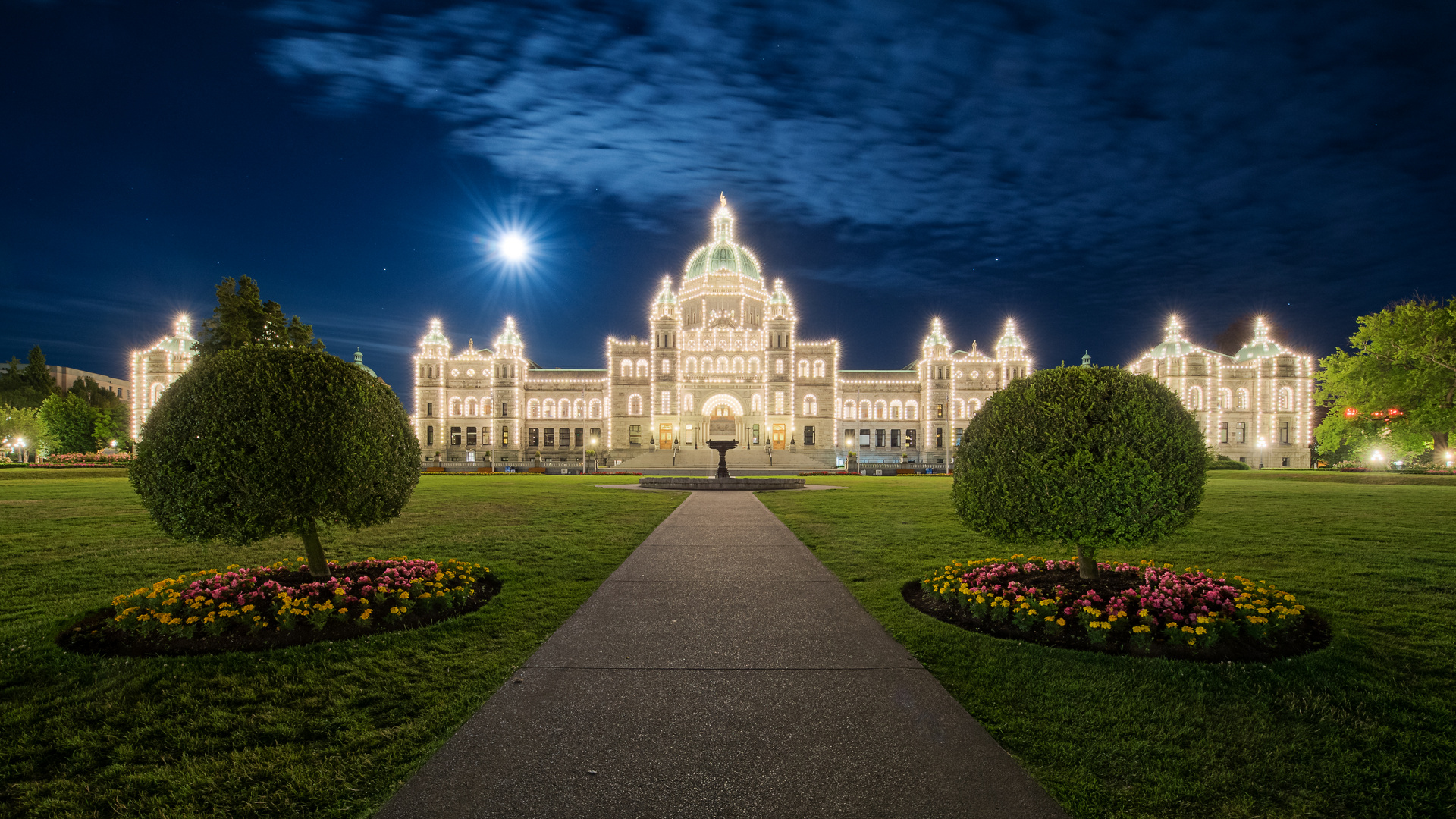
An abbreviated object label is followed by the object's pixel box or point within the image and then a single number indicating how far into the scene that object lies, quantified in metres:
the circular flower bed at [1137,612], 6.76
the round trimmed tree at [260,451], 7.96
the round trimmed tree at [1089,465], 8.12
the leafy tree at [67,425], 61.43
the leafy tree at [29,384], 76.44
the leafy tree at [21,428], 61.59
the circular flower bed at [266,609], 6.92
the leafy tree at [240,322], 50.88
